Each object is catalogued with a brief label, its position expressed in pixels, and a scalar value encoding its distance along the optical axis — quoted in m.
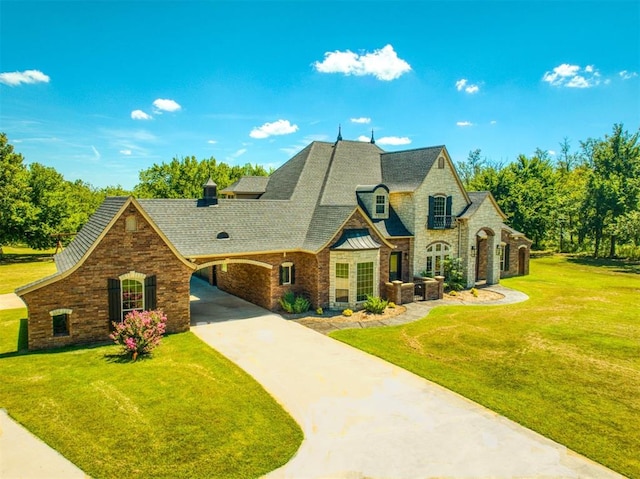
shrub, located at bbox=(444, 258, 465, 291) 28.50
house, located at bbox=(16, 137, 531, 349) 16.86
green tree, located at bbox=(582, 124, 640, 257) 46.72
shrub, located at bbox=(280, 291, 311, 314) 22.44
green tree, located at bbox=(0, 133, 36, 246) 41.62
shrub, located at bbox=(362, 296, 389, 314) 22.34
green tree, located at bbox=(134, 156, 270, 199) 58.03
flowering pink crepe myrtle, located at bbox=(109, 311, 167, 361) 15.33
